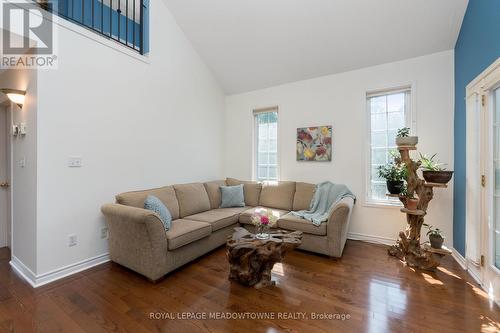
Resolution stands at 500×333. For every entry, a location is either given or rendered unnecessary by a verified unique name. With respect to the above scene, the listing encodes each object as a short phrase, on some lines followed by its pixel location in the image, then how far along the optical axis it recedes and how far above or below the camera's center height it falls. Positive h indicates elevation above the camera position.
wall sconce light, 2.32 +0.73
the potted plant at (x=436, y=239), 2.63 -0.85
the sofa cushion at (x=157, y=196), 2.66 -0.40
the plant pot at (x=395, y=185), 2.80 -0.24
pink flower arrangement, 2.30 -0.54
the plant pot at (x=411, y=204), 2.71 -0.45
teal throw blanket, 3.28 -0.47
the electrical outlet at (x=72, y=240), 2.46 -0.81
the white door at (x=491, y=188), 2.09 -0.21
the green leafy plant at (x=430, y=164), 2.69 +0.02
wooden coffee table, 2.13 -0.86
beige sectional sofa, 2.27 -0.72
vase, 2.33 -0.71
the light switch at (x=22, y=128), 2.40 +0.39
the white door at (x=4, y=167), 3.03 -0.03
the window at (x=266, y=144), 4.38 +0.42
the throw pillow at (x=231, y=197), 3.90 -0.54
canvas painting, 3.73 +0.38
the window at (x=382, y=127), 3.29 +0.58
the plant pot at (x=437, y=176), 2.56 -0.12
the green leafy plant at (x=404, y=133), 2.77 +0.40
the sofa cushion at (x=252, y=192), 4.07 -0.48
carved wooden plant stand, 2.64 -0.55
